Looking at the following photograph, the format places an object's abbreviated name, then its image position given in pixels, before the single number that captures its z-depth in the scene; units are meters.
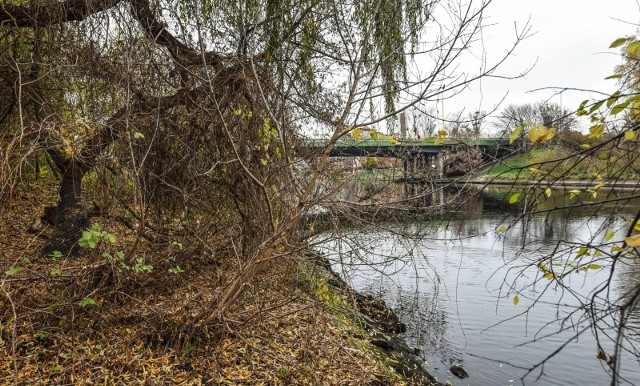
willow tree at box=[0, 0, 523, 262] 5.33
